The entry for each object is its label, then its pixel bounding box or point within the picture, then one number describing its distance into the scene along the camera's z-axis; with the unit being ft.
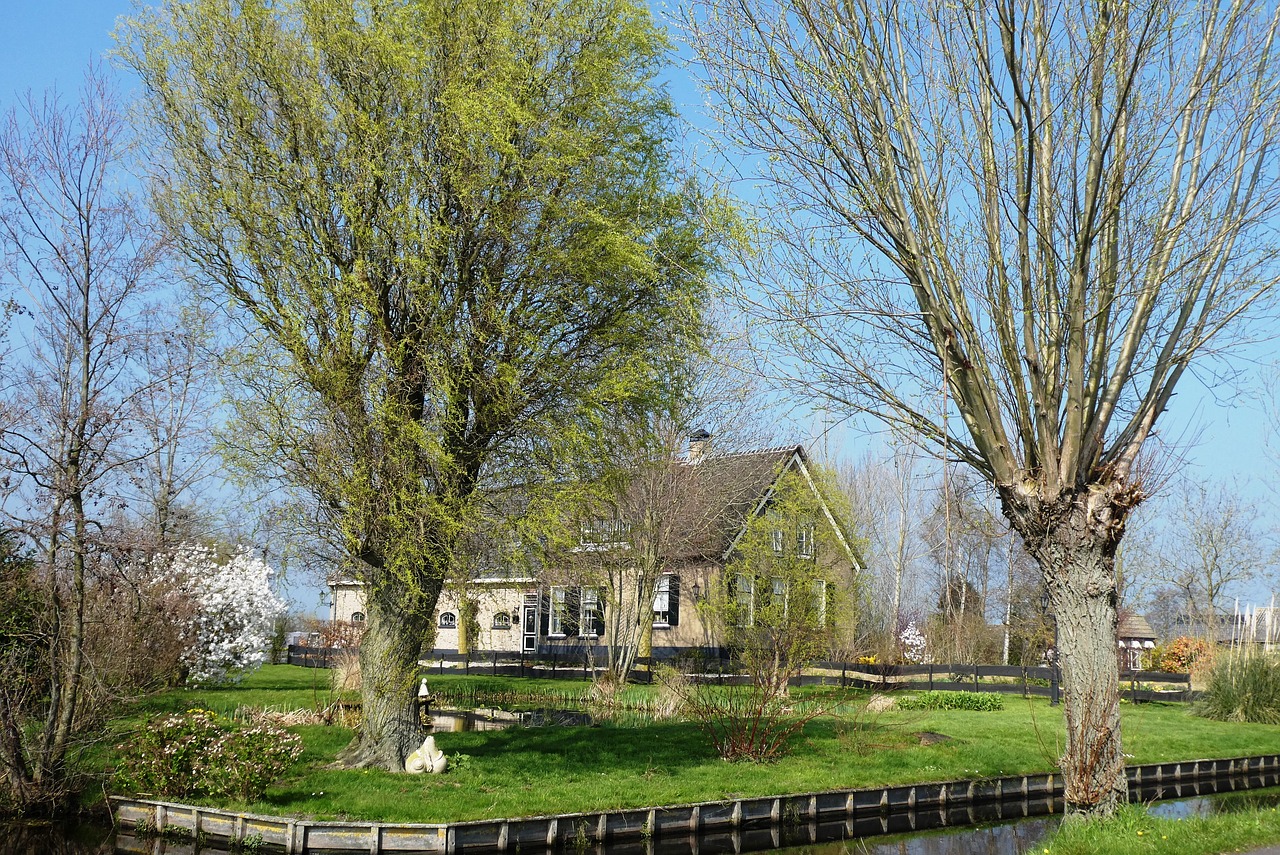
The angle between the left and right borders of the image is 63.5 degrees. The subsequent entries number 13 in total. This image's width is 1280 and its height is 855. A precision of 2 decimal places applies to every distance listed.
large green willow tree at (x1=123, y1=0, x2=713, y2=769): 40.81
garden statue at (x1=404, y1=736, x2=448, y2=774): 43.27
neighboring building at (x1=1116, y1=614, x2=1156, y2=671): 150.53
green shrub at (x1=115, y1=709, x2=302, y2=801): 39.96
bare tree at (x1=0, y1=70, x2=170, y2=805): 39.34
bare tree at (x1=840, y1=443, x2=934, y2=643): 133.08
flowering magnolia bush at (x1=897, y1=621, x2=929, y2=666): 109.40
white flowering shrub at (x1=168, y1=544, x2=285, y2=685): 69.36
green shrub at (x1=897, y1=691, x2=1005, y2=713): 77.92
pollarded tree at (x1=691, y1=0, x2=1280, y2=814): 30.01
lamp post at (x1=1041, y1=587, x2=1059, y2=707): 80.28
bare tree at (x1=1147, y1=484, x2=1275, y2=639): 121.70
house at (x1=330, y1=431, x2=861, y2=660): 69.26
